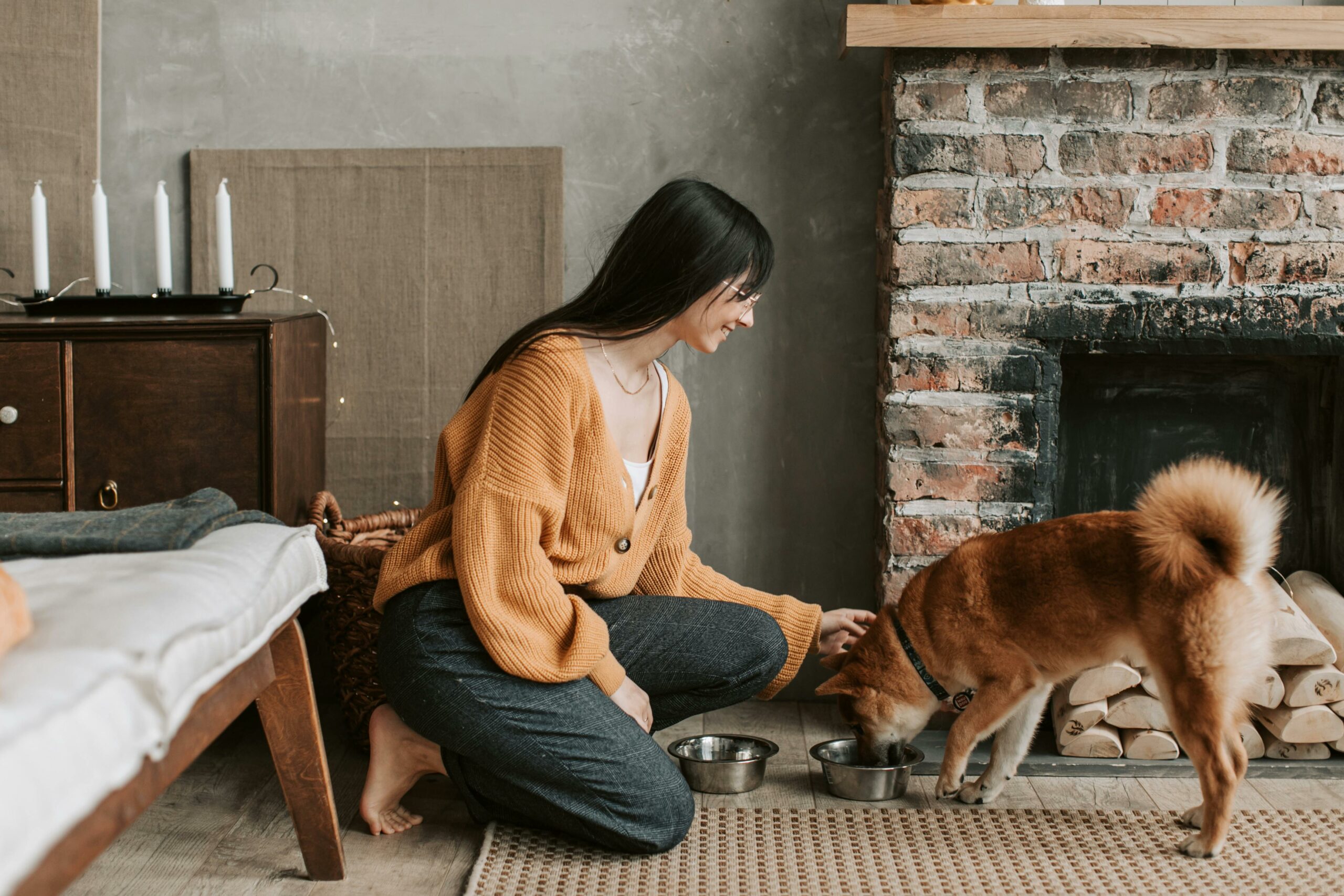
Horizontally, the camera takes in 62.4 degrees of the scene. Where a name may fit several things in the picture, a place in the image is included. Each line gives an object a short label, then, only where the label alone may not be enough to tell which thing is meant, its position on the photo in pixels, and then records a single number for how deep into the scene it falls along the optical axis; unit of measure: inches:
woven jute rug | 63.9
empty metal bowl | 76.7
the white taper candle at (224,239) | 85.7
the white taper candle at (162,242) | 87.0
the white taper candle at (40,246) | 87.0
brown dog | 64.7
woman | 64.7
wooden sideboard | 80.3
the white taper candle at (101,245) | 86.6
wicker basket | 81.0
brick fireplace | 83.5
